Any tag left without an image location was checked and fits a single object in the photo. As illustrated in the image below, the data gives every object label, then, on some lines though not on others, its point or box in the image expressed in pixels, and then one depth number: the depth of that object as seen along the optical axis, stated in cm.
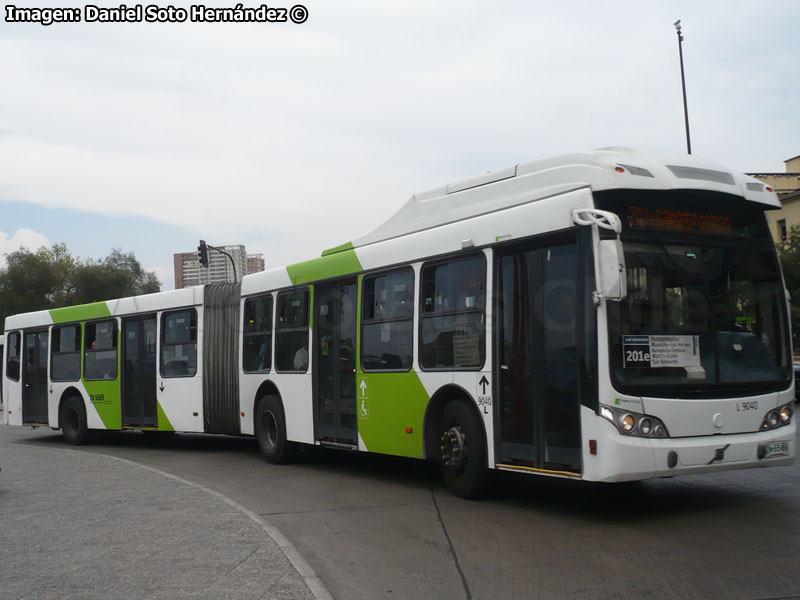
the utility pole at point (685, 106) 2719
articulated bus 785
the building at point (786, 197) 5425
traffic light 3509
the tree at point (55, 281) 6725
